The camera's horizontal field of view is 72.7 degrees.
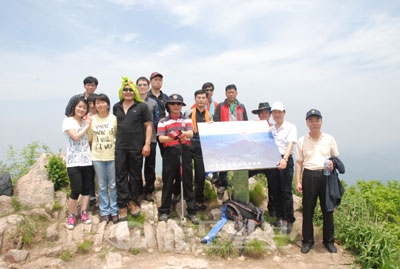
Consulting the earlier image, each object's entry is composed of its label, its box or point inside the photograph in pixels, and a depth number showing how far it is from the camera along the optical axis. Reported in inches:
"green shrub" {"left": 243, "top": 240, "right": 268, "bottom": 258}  201.2
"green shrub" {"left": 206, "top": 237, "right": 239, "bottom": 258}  201.0
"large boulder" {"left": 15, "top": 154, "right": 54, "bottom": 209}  243.3
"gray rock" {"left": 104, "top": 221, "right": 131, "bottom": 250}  203.6
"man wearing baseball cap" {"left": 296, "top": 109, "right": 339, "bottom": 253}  199.0
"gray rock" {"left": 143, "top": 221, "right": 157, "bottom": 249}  207.5
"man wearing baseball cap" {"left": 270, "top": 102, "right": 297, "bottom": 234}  225.3
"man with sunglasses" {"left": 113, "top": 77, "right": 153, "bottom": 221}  215.2
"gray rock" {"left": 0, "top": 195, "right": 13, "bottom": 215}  229.9
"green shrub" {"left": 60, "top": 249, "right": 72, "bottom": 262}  188.2
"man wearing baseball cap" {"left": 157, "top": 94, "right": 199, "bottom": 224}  214.5
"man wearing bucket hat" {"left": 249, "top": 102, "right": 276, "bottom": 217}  240.1
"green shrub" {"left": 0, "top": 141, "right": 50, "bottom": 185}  338.3
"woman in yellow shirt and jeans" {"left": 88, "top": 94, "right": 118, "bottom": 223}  214.1
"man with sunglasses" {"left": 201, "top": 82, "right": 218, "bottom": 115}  282.4
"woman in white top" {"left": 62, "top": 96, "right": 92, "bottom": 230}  210.2
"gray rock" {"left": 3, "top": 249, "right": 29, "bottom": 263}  183.5
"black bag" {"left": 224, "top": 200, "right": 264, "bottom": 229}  218.9
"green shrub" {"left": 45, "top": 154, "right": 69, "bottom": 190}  271.1
